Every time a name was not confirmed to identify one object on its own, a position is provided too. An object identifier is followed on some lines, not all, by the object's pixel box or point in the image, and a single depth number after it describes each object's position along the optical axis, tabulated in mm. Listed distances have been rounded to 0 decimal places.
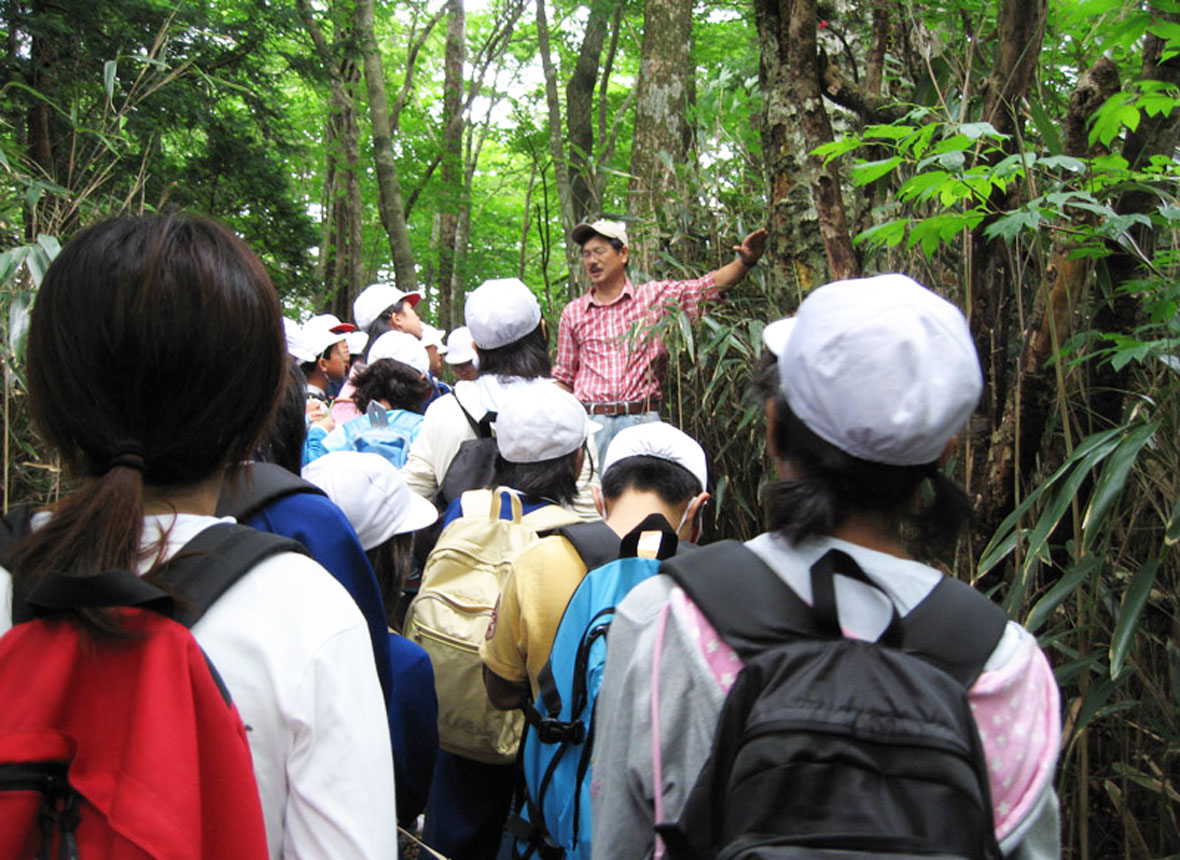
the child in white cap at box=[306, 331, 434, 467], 4520
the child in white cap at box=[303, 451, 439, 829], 2574
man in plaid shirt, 5297
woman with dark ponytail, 1229
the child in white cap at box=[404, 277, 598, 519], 4066
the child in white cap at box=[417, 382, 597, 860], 3029
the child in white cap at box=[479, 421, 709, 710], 2400
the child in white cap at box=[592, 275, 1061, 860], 1271
